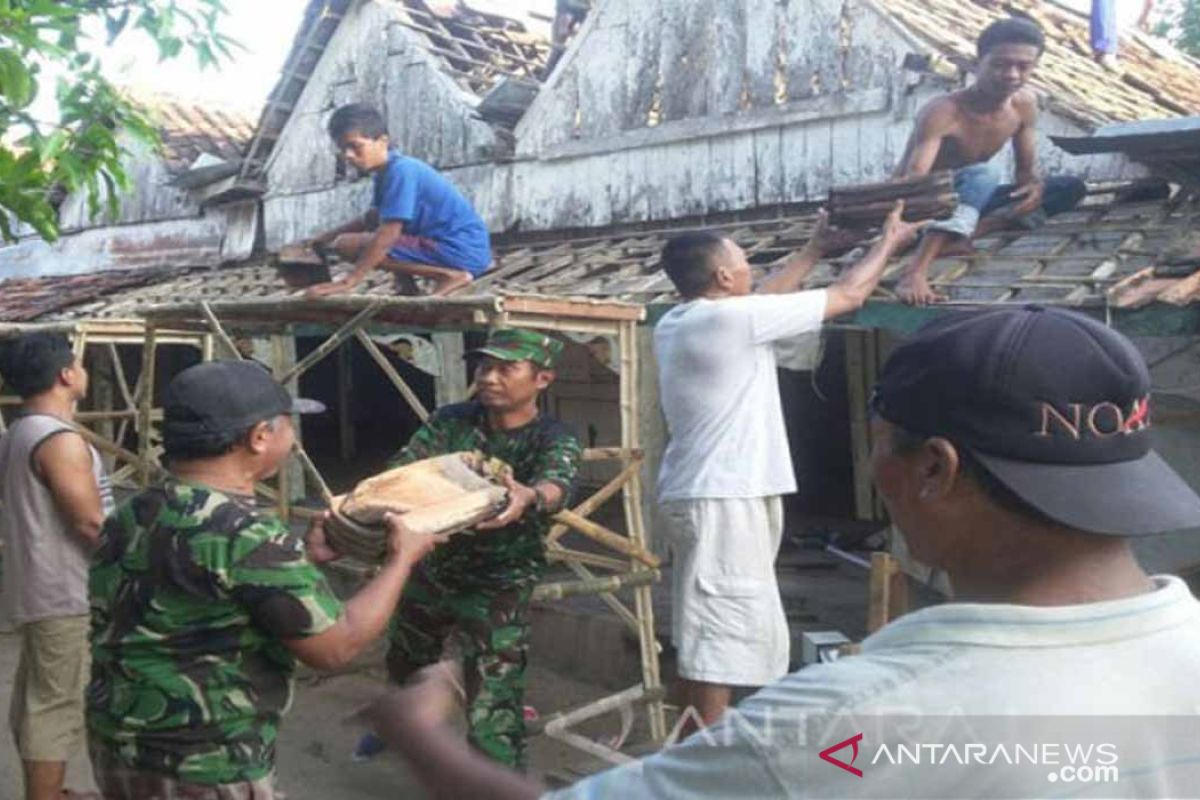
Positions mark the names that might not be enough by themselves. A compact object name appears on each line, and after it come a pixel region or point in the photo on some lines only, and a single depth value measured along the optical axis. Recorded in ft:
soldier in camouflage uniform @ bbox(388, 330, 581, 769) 14.92
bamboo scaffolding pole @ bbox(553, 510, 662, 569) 17.40
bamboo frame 17.10
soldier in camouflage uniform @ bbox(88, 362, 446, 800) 8.63
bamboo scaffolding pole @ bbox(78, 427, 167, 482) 22.91
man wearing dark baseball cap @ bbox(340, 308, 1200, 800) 3.67
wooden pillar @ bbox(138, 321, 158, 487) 22.94
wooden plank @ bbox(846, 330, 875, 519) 31.94
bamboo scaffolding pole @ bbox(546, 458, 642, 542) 18.21
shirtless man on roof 19.86
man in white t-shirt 13.33
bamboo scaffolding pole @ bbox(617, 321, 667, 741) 18.26
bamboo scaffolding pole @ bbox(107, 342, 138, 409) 30.20
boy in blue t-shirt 23.31
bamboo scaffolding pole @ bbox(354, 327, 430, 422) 19.36
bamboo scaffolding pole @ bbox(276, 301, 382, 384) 18.47
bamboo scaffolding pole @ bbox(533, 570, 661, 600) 17.57
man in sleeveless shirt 13.75
